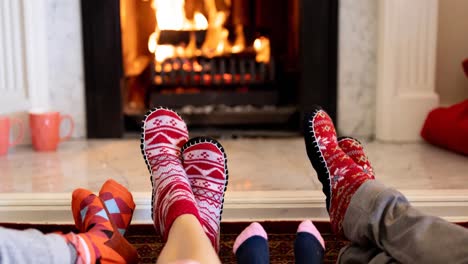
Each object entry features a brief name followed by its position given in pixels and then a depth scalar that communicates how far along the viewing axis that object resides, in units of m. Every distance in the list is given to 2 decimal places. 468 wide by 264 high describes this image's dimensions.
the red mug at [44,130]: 1.91
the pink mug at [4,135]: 1.82
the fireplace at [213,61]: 2.07
